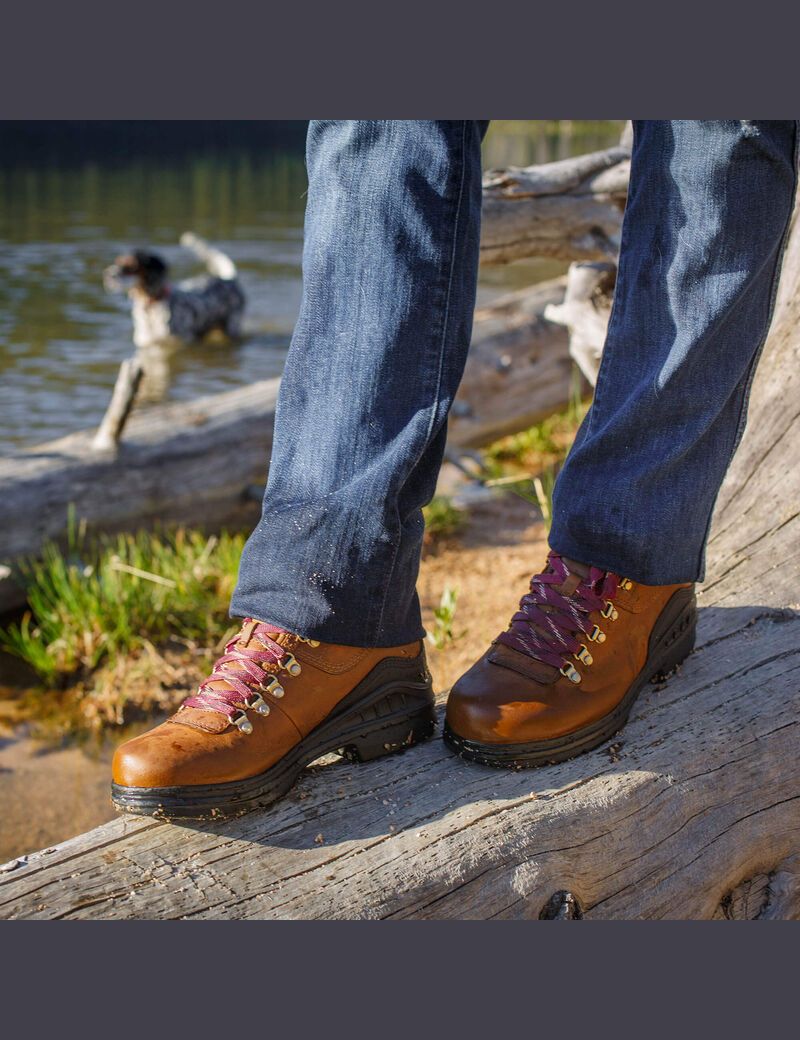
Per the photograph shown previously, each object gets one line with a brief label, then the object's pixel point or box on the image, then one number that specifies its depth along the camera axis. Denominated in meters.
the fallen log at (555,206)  3.67
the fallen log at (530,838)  1.71
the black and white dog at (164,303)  9.84
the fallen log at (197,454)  4.59
